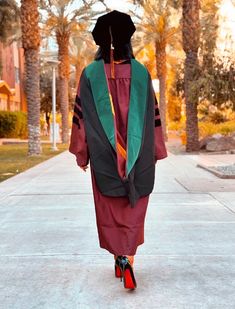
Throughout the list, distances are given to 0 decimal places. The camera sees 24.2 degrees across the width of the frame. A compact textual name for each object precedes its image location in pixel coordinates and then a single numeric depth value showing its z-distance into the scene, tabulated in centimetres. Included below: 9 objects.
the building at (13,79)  3939
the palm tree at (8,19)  2964
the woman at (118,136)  385
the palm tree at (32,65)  1978
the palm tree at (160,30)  3073
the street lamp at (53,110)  2425
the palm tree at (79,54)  4012
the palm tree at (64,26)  2873
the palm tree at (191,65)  2097
